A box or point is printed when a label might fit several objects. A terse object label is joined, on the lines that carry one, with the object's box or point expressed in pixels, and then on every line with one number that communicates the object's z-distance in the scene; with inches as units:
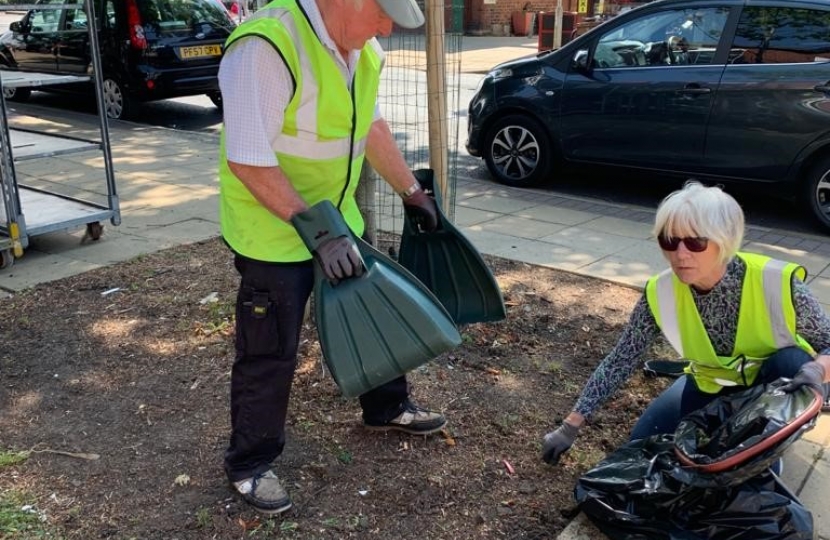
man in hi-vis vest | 85.0
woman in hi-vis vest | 93.4
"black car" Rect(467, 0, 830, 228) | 226.5
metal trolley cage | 181.3
